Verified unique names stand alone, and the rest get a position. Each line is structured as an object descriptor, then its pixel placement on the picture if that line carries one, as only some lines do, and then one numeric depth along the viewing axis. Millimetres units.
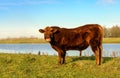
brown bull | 14203
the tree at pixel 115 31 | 82250
